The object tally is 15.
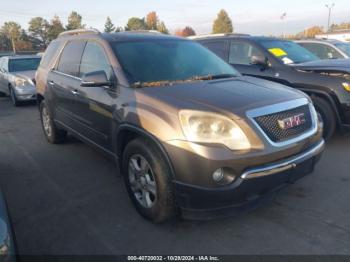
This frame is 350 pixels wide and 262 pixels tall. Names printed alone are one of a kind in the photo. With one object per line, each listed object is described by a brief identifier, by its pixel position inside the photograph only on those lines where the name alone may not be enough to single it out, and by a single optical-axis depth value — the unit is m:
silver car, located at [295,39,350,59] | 8.81
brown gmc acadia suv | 2.79
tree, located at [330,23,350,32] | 78.19
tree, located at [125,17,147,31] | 74.56
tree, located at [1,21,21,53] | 61.58
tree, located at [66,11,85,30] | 69.19
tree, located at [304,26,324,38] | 70.84
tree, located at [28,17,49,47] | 68.06
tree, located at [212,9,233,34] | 70.19
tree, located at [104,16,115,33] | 81.46
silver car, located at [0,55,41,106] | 10.18
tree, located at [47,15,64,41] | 64.69
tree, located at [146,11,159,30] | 79.17
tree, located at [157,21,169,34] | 75.03
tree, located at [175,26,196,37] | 76.56
